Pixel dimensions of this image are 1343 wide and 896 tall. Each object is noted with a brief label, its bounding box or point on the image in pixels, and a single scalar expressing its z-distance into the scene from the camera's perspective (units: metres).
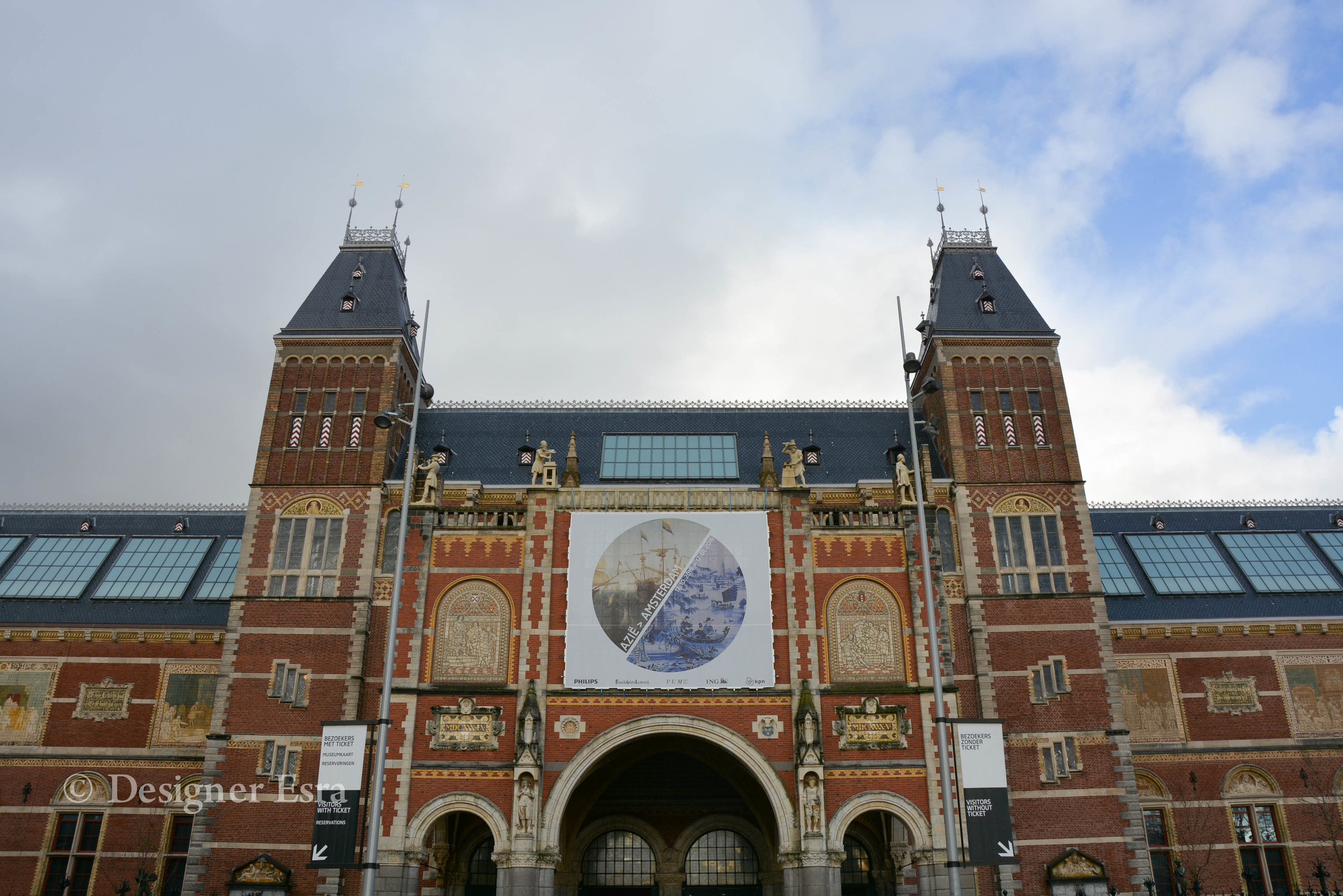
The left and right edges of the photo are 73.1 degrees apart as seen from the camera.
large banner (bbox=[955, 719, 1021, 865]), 26.97
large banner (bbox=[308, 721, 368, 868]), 27.72
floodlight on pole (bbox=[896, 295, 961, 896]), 22.31
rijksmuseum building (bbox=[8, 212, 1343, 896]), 31.28
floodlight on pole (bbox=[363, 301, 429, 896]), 23.50
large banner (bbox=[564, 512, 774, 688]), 31.86
